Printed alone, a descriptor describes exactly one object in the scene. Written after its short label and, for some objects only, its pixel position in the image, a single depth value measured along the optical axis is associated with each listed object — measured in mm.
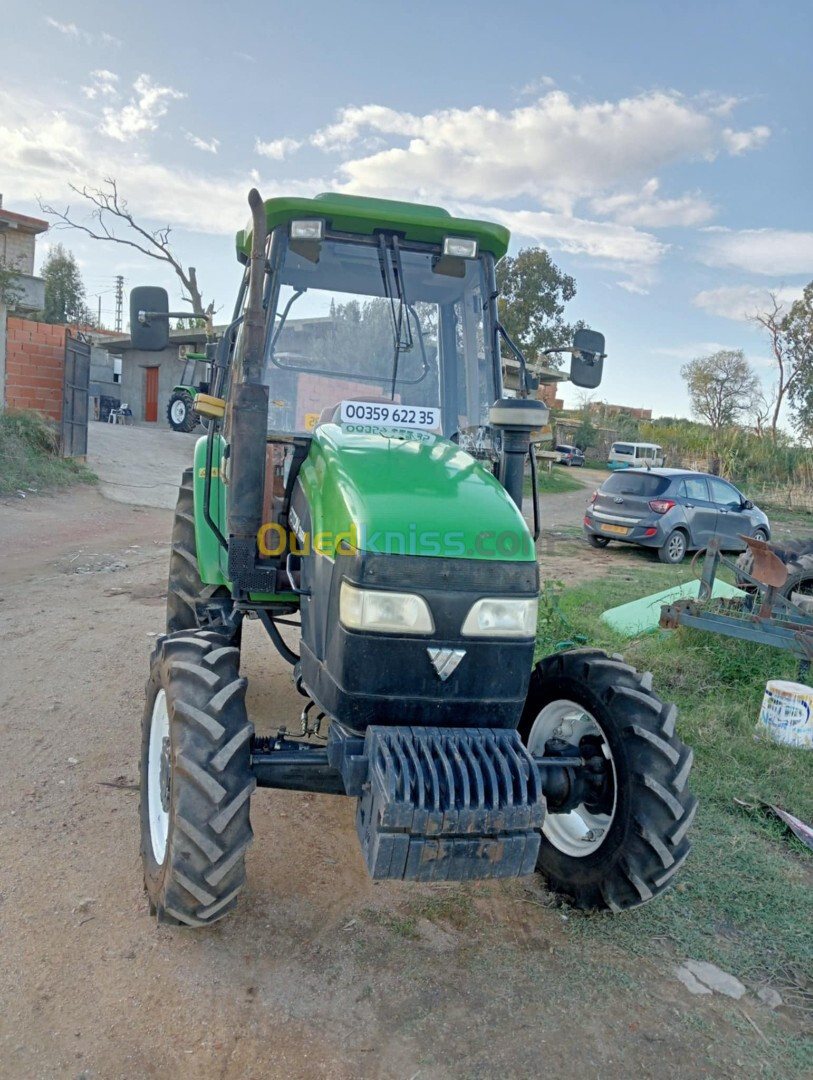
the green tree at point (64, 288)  49531
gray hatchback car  13164
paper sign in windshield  3506
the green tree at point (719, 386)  42469
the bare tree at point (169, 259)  23786
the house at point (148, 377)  29031
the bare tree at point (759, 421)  36944
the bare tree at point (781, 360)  37906
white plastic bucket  5023
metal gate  15623
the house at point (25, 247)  20453
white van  33531
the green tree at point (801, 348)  37188
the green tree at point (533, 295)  32844
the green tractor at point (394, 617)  2576
